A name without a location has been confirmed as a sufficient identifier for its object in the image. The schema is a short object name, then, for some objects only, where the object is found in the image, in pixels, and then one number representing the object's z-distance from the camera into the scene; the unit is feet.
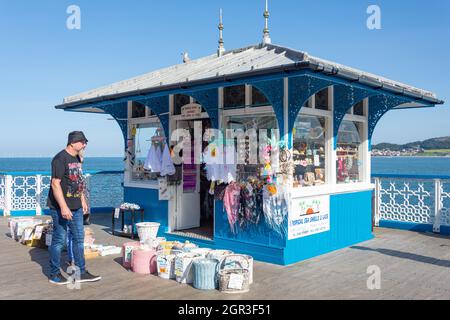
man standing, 17.58
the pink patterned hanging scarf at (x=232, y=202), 22.66
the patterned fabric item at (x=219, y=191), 23.38
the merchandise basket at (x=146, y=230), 24.63
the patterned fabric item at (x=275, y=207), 20.88
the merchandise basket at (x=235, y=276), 16.72
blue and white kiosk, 20.66
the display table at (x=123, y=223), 27.43
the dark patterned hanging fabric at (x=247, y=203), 21.98
